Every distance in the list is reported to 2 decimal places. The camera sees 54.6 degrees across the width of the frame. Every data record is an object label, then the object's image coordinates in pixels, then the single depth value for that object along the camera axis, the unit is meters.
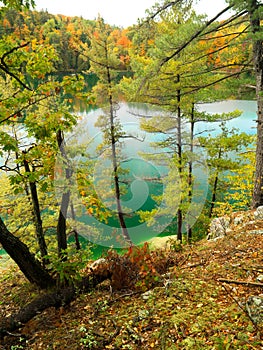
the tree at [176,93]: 6.05
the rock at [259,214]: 5.92
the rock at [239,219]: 6.46
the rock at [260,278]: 2.75
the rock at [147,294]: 3.06
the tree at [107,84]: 10.44
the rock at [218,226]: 6.25
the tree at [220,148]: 10.73
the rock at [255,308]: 2.14
